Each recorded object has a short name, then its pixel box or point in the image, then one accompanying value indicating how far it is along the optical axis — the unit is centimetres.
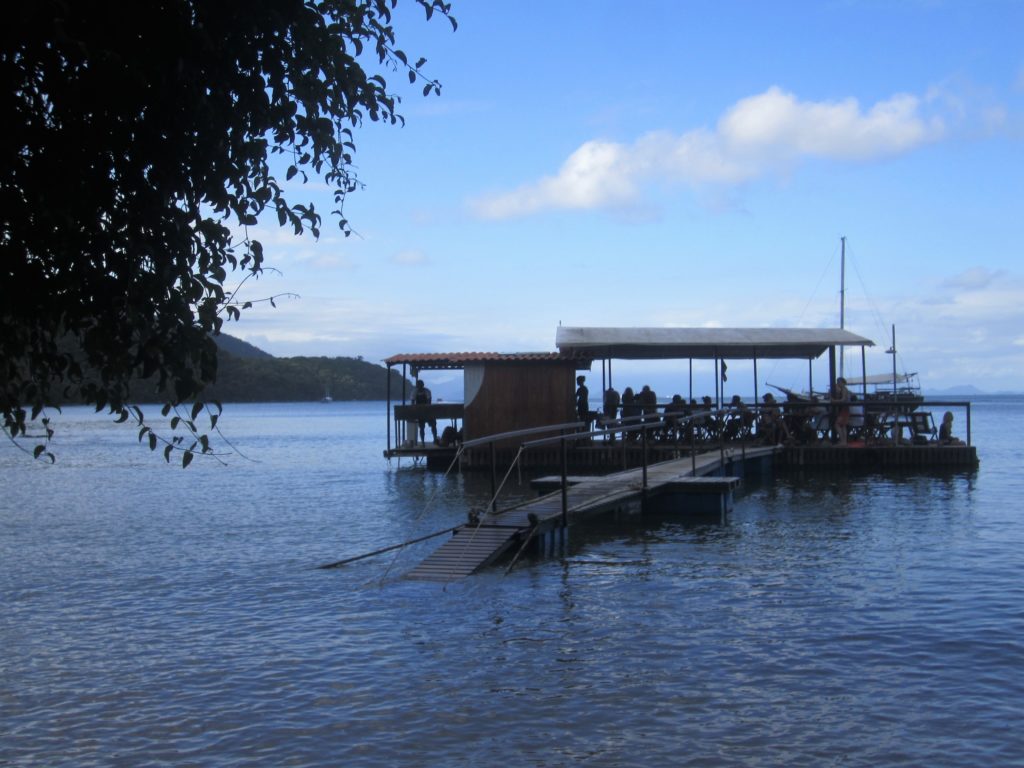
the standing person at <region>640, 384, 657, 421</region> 2856
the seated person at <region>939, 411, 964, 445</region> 2919
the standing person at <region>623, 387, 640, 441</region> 2852
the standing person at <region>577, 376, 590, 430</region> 2875
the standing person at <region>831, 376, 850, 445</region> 2828
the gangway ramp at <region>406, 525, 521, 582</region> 1279
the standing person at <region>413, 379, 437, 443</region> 2991
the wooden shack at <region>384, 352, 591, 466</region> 2861
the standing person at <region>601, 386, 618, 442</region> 2897
